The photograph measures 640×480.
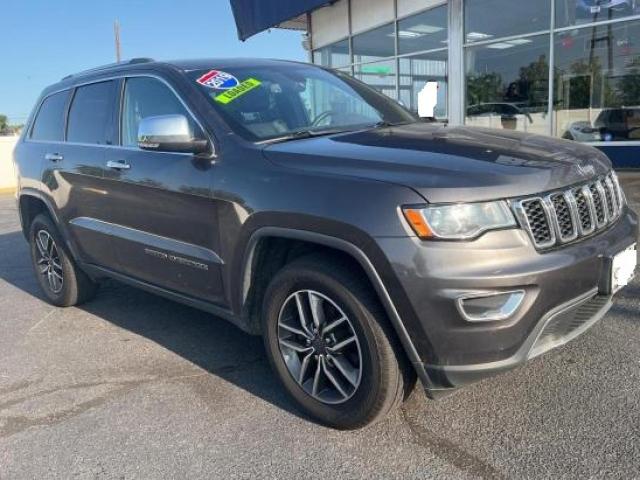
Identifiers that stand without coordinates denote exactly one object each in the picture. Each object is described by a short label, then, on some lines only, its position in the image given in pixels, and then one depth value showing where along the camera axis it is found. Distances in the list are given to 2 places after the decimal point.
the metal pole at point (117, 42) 36.06
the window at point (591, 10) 9.72
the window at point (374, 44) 13.88
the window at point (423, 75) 12.68
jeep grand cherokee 2.45
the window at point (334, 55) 15.20
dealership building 10.06
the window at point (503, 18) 10.76
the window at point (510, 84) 10.96
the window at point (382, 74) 14.15
